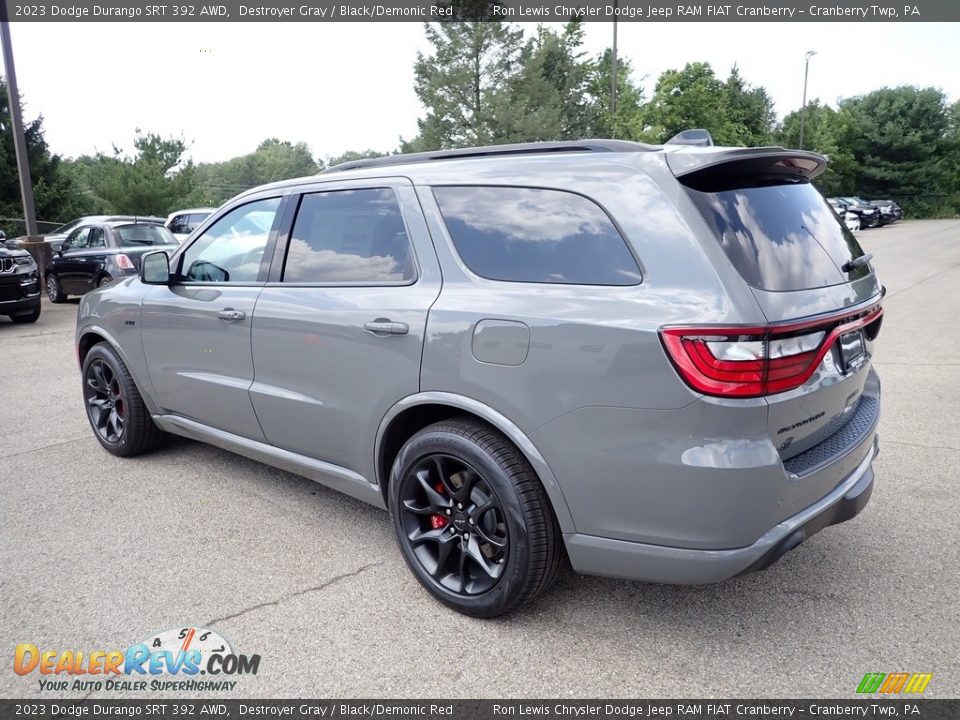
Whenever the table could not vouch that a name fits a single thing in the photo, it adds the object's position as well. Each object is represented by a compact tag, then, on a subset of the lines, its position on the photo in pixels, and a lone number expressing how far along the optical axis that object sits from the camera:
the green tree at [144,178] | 28.98
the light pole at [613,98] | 22.58
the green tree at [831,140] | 46.88
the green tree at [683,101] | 24.69
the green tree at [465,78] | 36.19
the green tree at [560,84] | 36.56
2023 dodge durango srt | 2.27
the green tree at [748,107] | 43.73
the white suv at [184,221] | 17.34
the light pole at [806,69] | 46.53
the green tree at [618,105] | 25.88
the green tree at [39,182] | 25.89
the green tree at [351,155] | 70.99
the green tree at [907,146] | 50.25
